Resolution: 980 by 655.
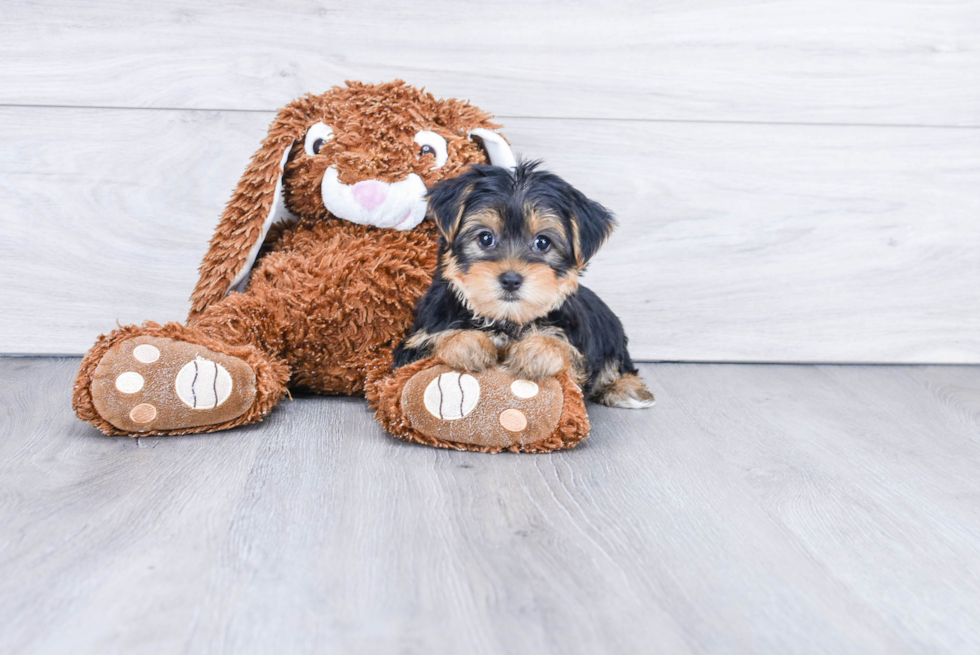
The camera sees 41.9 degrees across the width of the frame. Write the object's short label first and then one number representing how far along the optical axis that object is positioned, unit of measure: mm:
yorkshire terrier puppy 733
